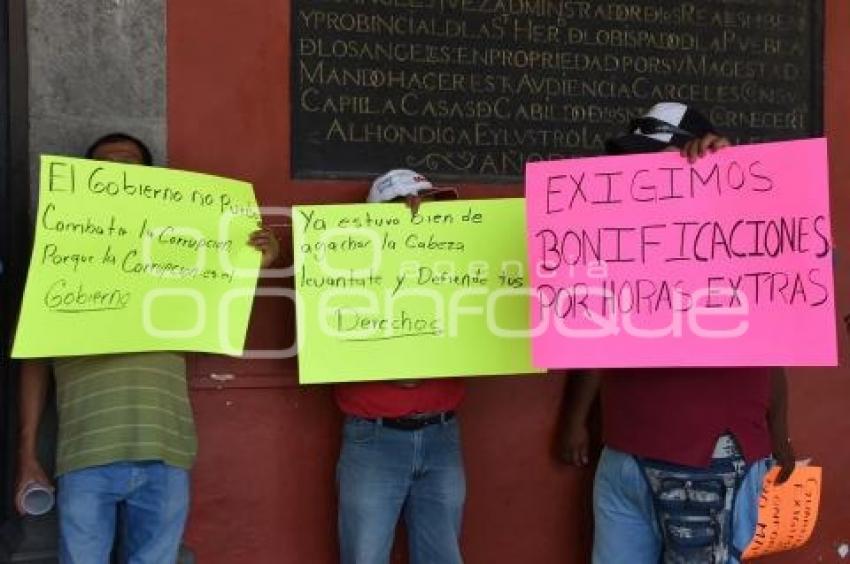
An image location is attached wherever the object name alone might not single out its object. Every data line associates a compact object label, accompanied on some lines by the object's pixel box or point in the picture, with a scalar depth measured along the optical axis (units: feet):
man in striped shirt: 9.05
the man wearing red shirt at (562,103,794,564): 8.36
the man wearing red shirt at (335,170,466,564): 10.23
